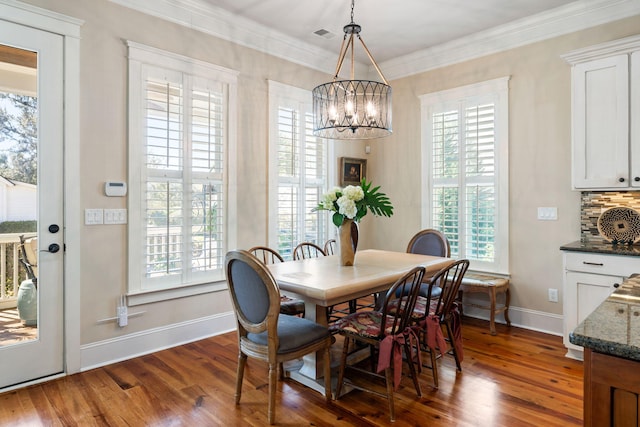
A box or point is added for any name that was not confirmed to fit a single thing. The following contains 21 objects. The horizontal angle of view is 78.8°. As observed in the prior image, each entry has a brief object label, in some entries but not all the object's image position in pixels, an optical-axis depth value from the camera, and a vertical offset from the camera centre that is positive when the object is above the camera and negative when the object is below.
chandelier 2.82 +0.79
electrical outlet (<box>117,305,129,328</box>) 3.15 -0.84
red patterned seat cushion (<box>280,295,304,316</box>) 3.18 -0.76
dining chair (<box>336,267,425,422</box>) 2.30 -0.75
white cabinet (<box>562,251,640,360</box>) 2.92 -0.50
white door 2.72 +0.05
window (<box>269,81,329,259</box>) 4.25 +0.51
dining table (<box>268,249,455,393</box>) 2.37 -0.43
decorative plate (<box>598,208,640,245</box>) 3.29 -0.08
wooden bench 3.76 -0.73
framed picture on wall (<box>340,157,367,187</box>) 5.03 +0.59
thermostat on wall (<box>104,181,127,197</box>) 3.08 +0.20
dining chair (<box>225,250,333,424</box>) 2.17 -0.70
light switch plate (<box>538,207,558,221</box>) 3.77 +0.01
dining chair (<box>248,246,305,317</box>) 3.18 -0.76
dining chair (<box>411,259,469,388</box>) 2.61 -0.74
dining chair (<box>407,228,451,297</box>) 3.83 -0.31
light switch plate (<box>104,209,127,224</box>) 3.09 -0.02
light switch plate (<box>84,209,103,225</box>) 2.99 -0.02
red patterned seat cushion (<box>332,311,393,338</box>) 2.45 -0.73
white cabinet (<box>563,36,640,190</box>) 3.07 +0.83
